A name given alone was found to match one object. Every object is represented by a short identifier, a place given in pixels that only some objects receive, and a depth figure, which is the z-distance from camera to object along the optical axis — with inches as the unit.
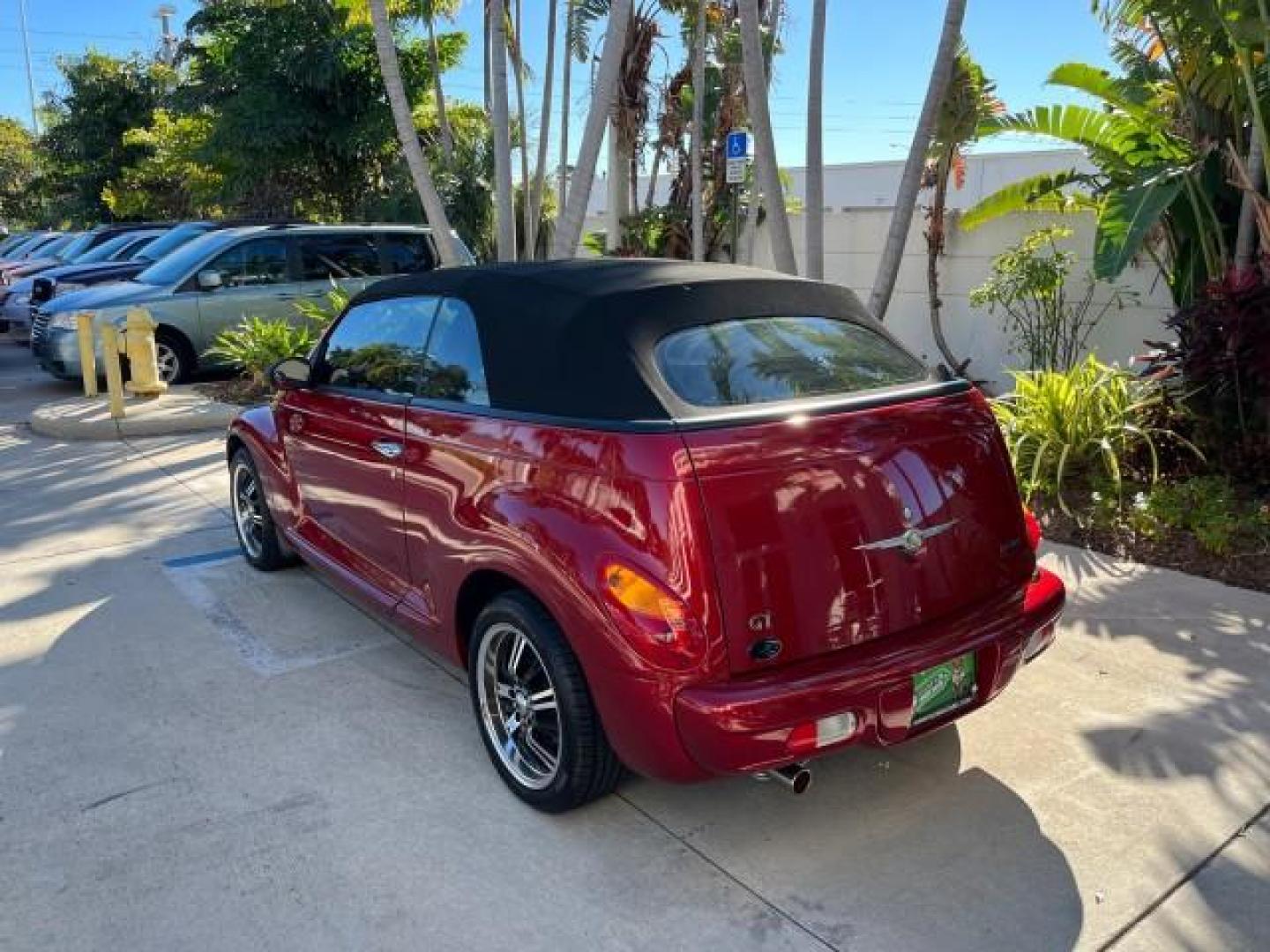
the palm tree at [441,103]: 612.5
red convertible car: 103.9
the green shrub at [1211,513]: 207.9
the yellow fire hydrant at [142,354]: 378.0
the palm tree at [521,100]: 576.1
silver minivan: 433.7
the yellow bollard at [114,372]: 356.2
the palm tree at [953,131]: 357.1
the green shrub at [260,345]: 413.1
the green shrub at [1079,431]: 241.8
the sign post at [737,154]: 386.0
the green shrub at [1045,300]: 330.3
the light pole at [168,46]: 1322.6
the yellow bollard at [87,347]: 387.9
